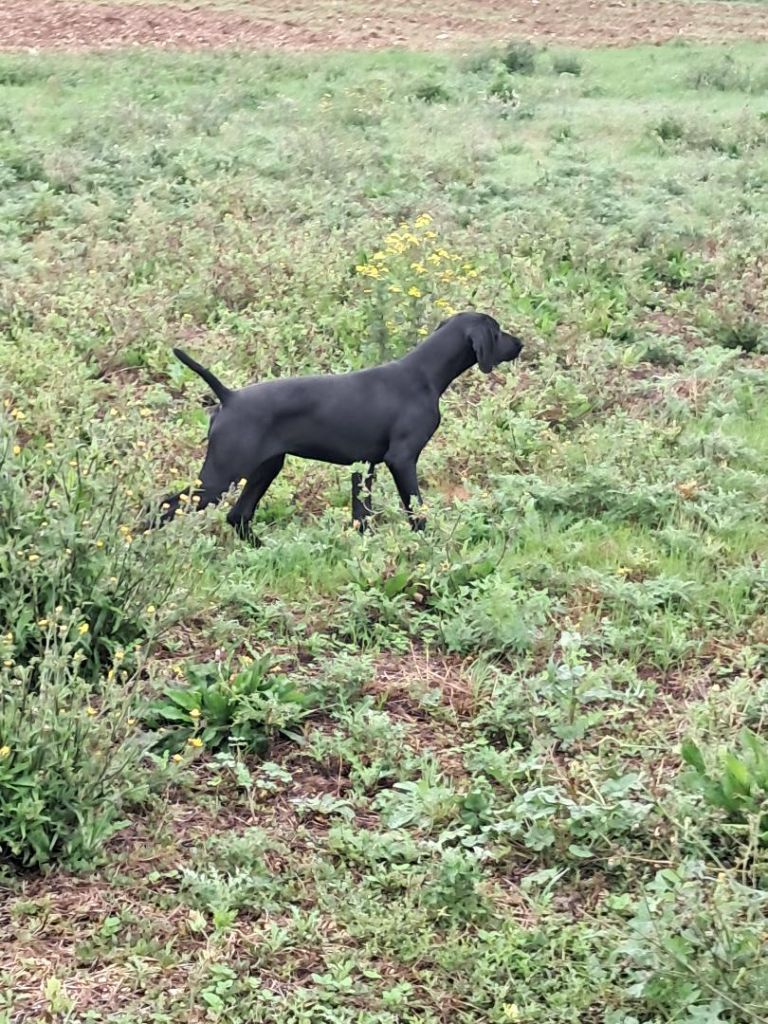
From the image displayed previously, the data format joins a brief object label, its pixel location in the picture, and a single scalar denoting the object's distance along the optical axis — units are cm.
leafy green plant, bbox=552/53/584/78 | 1816
